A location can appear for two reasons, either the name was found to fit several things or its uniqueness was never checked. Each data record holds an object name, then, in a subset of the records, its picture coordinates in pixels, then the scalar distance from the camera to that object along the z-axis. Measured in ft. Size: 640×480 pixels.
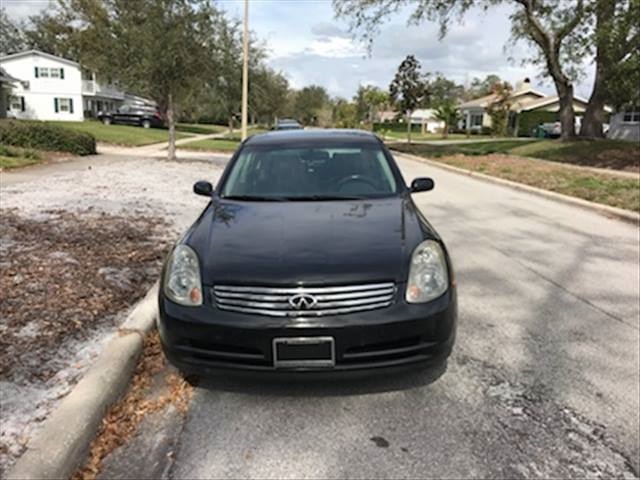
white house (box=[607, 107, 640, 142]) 122.01
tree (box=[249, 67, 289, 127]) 128.67
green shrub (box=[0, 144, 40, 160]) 53.30
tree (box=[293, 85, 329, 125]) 277.60
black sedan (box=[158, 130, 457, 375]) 9.85
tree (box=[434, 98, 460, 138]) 171.83
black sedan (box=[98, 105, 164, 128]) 150.00
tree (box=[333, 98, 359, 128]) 236.22
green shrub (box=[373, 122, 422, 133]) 231.01
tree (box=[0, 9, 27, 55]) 236.22
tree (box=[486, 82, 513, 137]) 161.27
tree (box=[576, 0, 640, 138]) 49.62
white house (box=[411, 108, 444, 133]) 222.26
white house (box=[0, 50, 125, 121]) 166.30
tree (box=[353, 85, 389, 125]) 228.33
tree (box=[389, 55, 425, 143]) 122.42
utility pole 70.18
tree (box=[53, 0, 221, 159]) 59.57
